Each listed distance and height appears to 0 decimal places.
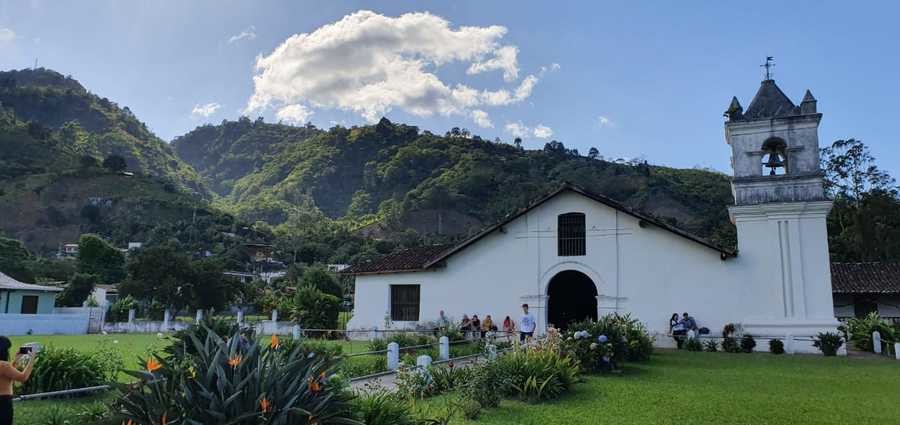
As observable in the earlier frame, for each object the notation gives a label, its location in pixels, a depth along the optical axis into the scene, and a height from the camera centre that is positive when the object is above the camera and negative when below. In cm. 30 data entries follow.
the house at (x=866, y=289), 2780 +79
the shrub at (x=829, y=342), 1630 -100
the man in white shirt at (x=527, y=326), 1542 -62
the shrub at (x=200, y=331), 758 -52
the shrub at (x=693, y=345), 1762 -120
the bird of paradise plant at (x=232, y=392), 409 -66
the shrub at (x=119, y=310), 3347 -72
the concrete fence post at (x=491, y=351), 1100 -95
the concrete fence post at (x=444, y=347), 1413 -109
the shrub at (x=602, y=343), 1215 -84
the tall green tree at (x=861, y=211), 3981 +647
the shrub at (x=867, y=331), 1812 -76
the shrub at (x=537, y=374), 950 -117
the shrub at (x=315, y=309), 2508 -40
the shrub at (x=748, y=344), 1719 -113
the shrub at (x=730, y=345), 1719 -116
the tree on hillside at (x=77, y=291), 3978 +37
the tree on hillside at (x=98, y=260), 5156 +318
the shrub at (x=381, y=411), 533 -102
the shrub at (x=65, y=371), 906 -116
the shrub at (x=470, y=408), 816 -147
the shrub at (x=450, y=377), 992 -129
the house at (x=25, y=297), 3253 -7
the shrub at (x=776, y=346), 1673 -115
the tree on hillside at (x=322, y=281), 3870 +122
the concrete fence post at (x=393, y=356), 1252 -117
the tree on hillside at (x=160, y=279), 3525 +110
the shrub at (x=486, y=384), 888 -126
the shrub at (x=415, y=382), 932 -129
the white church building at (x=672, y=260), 1770 +143
